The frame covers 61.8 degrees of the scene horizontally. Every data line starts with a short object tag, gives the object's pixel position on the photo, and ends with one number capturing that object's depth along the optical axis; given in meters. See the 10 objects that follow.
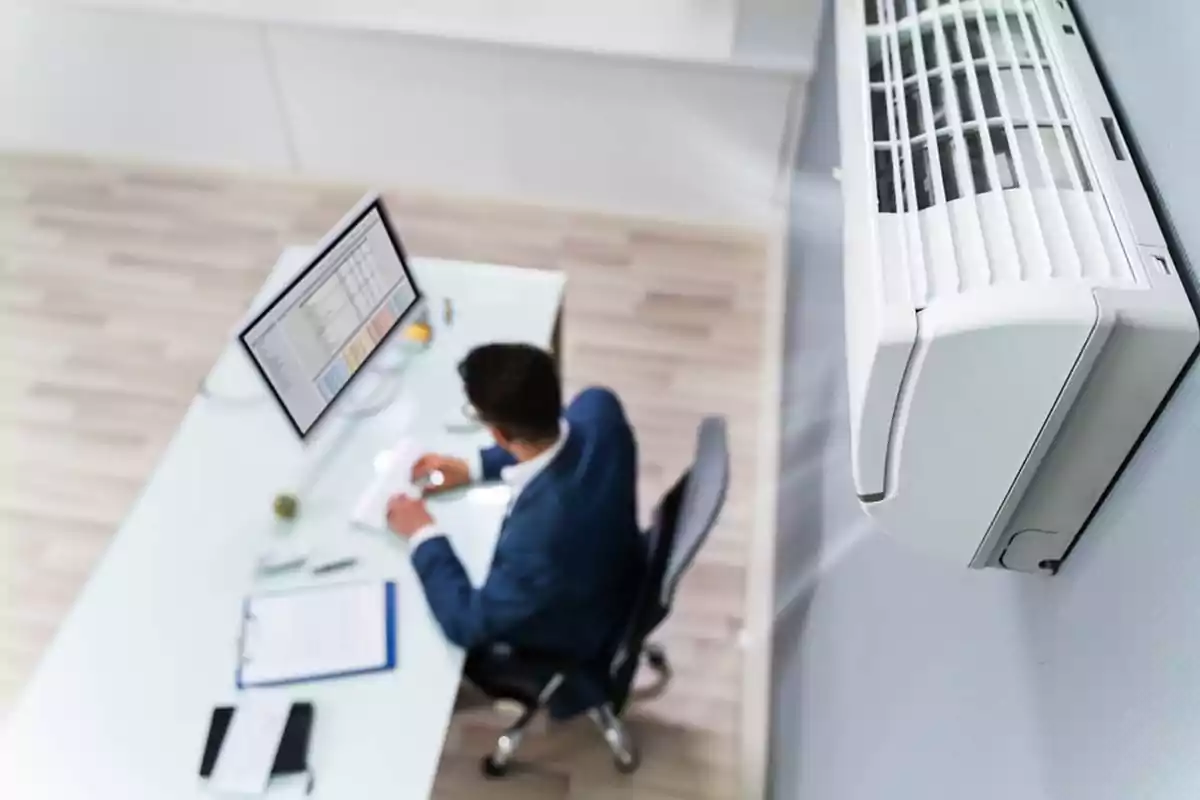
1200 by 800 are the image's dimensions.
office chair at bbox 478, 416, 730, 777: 1.67
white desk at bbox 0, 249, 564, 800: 1.48
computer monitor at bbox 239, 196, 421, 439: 1.74
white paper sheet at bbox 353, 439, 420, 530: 1.78
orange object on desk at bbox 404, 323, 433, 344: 2.10
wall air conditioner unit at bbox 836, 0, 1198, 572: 0.71
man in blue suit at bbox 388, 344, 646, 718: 1.62
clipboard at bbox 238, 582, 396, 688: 1.58
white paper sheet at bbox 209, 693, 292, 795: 1.44
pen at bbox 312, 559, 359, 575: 1.71
